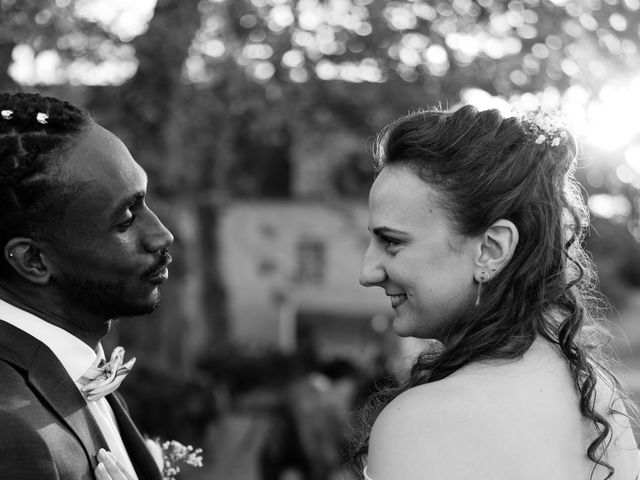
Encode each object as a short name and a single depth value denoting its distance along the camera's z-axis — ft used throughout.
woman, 6.75
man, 7.10
